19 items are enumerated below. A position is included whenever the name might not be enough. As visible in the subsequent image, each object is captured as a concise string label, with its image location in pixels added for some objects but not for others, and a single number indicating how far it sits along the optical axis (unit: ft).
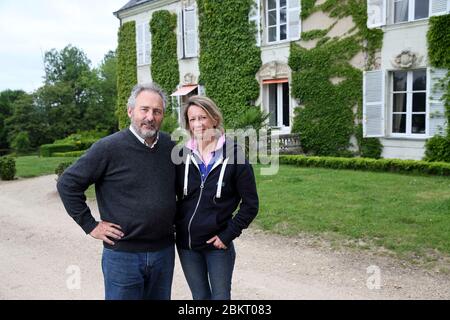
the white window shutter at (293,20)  48.42
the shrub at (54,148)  84.33
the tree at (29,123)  117.08
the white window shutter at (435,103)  38.17
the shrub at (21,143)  111.24
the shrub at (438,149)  38.22
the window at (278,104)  52.65
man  8.68
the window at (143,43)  68.10
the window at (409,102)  40.06
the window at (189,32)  60.44
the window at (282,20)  48.70
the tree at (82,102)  120.78
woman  9.13
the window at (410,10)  39.68
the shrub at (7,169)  41.93
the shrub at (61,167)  33.01
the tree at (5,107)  124.47
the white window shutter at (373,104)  41.88
